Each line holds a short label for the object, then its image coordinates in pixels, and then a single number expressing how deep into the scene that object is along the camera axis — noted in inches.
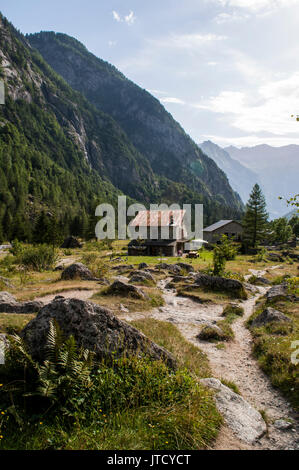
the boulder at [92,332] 208.8
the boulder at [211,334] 395.9
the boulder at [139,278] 825.4
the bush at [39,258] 1088.2
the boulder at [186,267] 1190.2
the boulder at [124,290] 588.3
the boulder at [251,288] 790.5
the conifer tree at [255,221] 2527.1
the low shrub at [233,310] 542.4
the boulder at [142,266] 1221.8
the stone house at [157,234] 2048.5
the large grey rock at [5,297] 475.4
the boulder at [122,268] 1154.0
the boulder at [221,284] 710.5
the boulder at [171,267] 1117.1
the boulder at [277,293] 579.2
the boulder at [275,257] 1989.4
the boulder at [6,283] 703.2
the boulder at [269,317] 431.5
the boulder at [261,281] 965.2
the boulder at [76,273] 829.8
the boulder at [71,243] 2532.0
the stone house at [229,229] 2962.1
